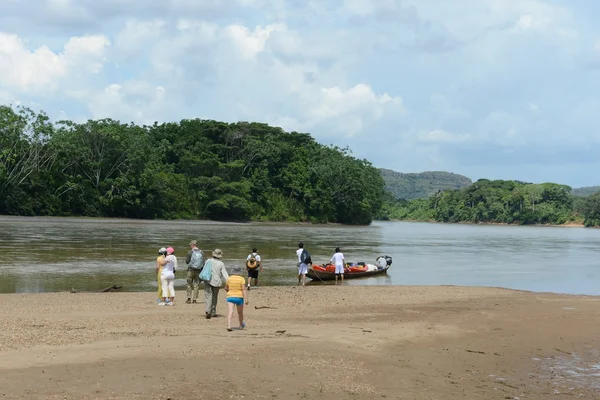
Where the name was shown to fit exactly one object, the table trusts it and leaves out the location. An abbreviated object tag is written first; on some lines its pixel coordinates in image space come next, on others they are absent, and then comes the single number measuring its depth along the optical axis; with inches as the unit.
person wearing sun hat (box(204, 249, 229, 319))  628.7
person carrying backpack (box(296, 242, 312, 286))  1057.7
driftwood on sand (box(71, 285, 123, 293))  888.1
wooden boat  1157.7
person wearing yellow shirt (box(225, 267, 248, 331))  561.3
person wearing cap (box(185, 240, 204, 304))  743.7
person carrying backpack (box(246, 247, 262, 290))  962.1
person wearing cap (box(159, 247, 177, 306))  737.6
